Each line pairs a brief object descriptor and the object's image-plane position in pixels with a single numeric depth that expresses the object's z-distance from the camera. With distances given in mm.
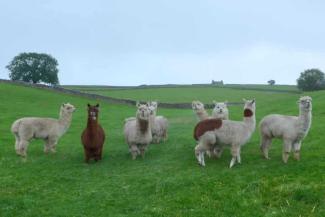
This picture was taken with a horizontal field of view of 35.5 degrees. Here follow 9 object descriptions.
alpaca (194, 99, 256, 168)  13320
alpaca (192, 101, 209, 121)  16984
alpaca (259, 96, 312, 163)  12930
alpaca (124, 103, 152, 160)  15109
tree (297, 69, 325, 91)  75000
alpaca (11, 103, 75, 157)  15750
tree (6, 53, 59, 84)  77438
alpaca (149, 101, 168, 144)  18219
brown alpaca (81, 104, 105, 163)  15039
